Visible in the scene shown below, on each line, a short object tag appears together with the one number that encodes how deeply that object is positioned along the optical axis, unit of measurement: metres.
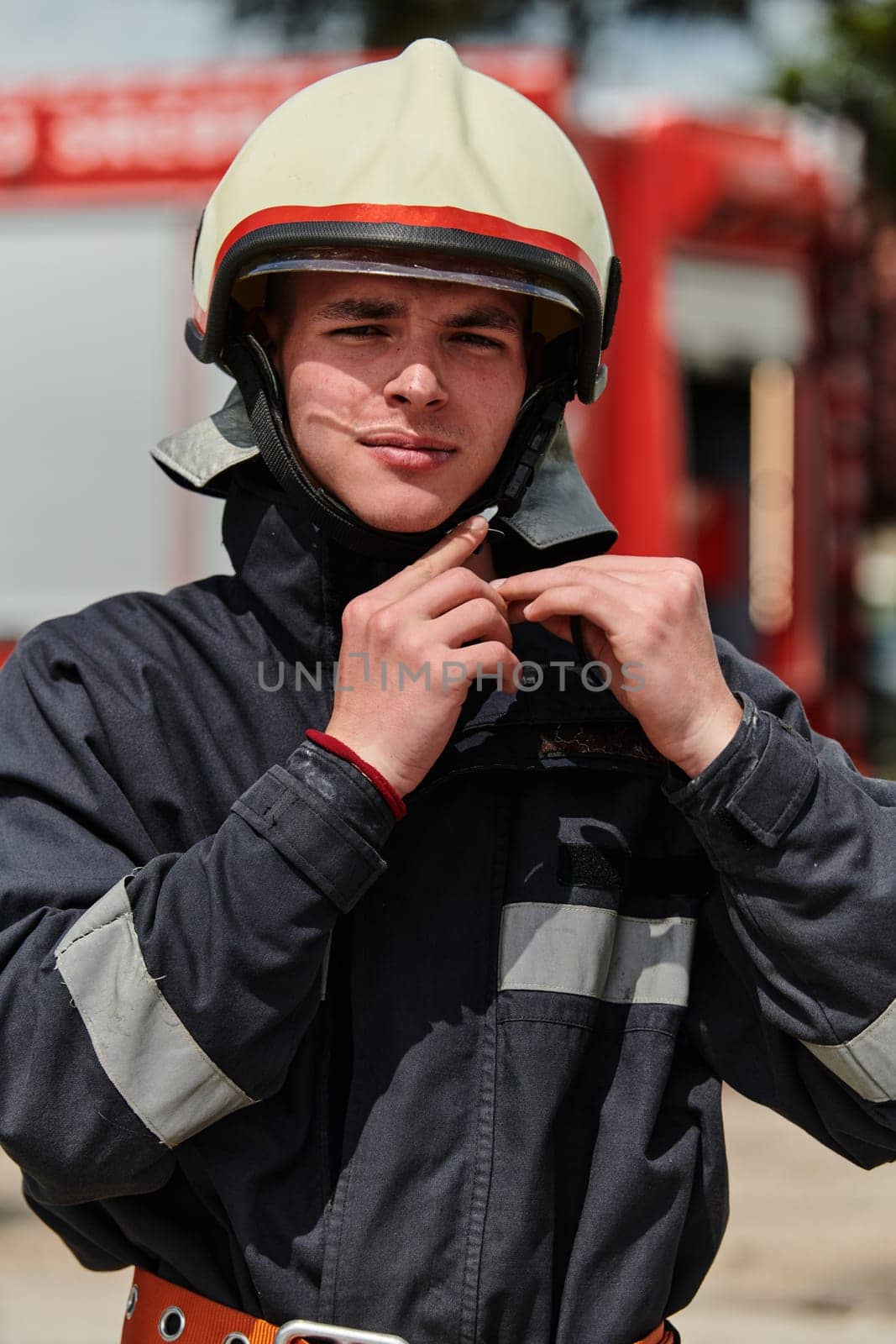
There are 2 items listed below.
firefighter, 2.97
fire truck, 14.12
